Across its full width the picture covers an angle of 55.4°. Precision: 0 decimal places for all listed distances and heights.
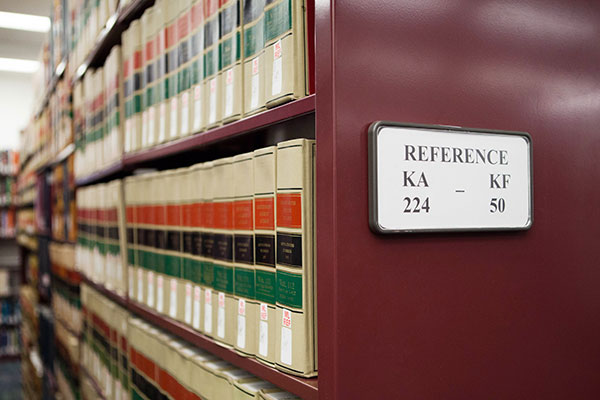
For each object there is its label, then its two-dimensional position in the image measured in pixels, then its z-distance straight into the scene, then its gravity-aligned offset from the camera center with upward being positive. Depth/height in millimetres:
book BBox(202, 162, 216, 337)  1160 -77
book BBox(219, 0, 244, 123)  1046 +278
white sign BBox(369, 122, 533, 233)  732 +38
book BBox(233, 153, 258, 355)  988 -82
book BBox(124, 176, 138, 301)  1658 -69
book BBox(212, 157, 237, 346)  1073 -91
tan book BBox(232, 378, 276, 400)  977 -313
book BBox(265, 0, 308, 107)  855 +240
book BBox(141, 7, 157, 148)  1480 +352
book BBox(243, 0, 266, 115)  962 +264
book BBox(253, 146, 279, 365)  915 -66
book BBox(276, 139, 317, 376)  818 -70
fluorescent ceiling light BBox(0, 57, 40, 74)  5797 +1523
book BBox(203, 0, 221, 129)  1130 +291
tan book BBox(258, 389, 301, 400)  934 -308
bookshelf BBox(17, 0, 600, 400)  725 -44
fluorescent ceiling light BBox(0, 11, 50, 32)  4463 +1525
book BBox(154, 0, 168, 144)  1401 +354
